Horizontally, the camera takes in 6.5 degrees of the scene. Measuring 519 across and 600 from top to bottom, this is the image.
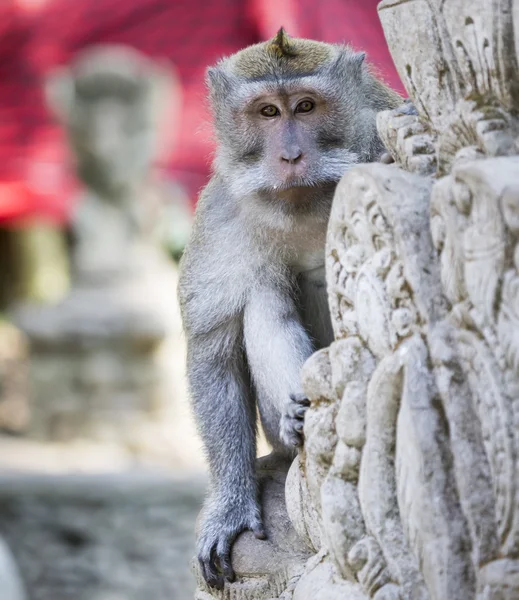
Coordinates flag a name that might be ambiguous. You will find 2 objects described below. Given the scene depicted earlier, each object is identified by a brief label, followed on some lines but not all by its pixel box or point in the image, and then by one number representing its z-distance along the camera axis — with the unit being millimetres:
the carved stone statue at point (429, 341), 3174
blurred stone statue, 6304
